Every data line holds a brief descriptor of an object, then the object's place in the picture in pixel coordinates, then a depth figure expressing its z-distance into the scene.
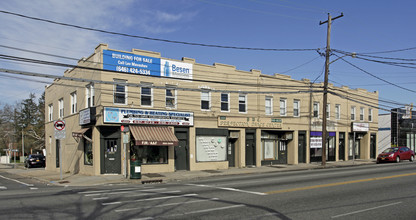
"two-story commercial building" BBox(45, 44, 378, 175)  20.89
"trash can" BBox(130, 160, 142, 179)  18.73
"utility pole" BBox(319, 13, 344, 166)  27.05
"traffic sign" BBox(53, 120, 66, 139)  18.80
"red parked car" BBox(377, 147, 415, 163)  31.69
